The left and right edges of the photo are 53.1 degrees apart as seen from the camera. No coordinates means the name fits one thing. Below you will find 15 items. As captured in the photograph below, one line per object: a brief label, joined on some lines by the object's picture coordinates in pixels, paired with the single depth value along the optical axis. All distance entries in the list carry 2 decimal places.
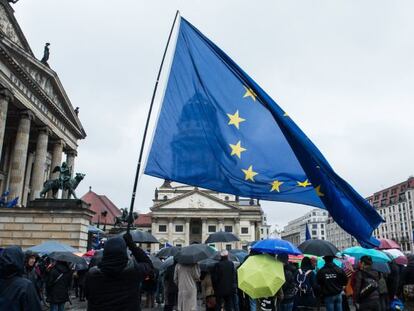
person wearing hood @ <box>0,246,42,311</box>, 3.35
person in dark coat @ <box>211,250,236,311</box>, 8.98
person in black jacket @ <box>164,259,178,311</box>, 9.66
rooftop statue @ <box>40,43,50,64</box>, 35.09
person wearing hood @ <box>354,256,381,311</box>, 6.68
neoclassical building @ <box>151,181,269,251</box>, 86.56
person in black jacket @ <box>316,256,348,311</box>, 7.84
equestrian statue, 21.36
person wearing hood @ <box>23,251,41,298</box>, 8.82
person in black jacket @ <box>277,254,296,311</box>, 8.17
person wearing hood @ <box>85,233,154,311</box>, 3.52
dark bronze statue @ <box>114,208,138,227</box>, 27.00
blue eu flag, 6.60
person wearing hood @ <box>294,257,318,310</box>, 9.30
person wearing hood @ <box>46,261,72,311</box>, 8.93
